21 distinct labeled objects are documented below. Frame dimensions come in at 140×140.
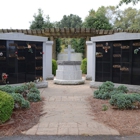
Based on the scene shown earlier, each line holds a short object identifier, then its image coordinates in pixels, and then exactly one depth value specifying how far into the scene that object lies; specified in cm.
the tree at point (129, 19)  3456
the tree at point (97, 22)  2066
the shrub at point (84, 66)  1537
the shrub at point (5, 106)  410
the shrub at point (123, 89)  689
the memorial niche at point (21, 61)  790
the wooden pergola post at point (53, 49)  1625
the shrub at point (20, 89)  650
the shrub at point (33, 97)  640
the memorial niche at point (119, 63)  795
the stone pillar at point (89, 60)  1214
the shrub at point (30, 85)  718
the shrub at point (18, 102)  509
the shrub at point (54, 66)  1420
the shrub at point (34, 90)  683
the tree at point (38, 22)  2070
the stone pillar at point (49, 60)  1235
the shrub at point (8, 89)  628
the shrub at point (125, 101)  529
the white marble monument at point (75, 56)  2044
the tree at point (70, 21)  4240
